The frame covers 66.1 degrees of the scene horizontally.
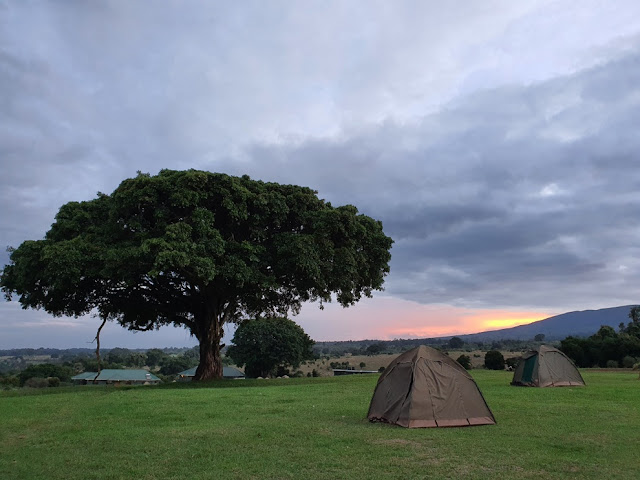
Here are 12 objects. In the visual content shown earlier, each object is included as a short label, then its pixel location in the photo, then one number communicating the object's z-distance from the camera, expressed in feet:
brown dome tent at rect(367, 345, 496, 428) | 41.96
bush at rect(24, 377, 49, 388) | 151.05
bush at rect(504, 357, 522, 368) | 144.49
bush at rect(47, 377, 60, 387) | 150.51
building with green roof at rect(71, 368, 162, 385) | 250.16
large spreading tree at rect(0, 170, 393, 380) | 78.95
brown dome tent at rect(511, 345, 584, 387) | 79.15
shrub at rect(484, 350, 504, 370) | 148.25
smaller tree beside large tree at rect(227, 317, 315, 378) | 222.28
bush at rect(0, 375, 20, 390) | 158.79
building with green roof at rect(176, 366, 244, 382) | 278.34
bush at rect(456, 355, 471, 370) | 144.81
